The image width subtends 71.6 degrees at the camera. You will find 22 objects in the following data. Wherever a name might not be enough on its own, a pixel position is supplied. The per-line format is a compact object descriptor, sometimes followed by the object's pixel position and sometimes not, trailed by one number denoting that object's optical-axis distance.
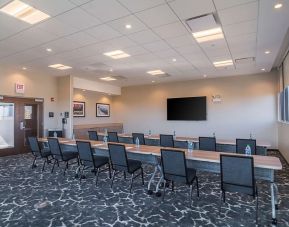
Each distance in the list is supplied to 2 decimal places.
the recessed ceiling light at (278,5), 3.11
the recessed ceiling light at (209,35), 4.15
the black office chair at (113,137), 6.28
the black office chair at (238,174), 2.62
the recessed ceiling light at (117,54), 5.45
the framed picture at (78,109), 9.47
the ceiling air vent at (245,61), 6.16
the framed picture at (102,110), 10.78
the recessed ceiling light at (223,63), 6.41
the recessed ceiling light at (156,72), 7.73
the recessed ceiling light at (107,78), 8.97
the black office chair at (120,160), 3.72
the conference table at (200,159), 2.75
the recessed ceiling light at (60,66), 6.83
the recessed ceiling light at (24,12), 3.21
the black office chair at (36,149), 5.20
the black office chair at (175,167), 3.09
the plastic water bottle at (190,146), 3.84
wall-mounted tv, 9.21
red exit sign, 7.22
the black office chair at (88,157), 4.15
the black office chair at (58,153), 4.76
